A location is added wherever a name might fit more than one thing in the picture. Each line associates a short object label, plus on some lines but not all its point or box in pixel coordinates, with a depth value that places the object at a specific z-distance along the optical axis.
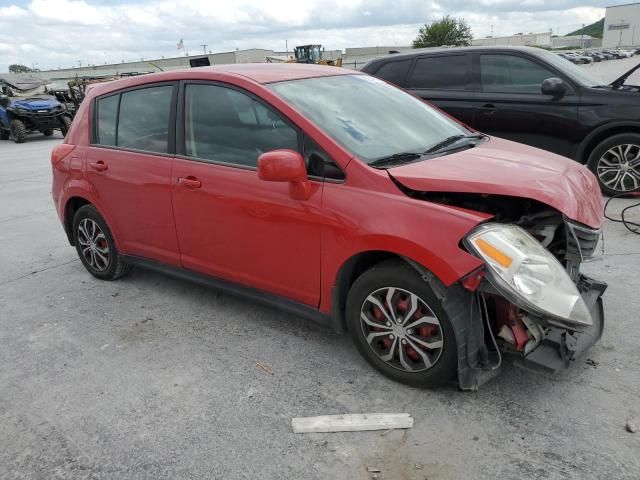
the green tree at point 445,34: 85.88
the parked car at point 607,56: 59.41
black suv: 6.26
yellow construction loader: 36.12
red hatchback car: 2.65
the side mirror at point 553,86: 6.23
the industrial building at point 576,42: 118.81
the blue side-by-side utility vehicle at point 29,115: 17.30
